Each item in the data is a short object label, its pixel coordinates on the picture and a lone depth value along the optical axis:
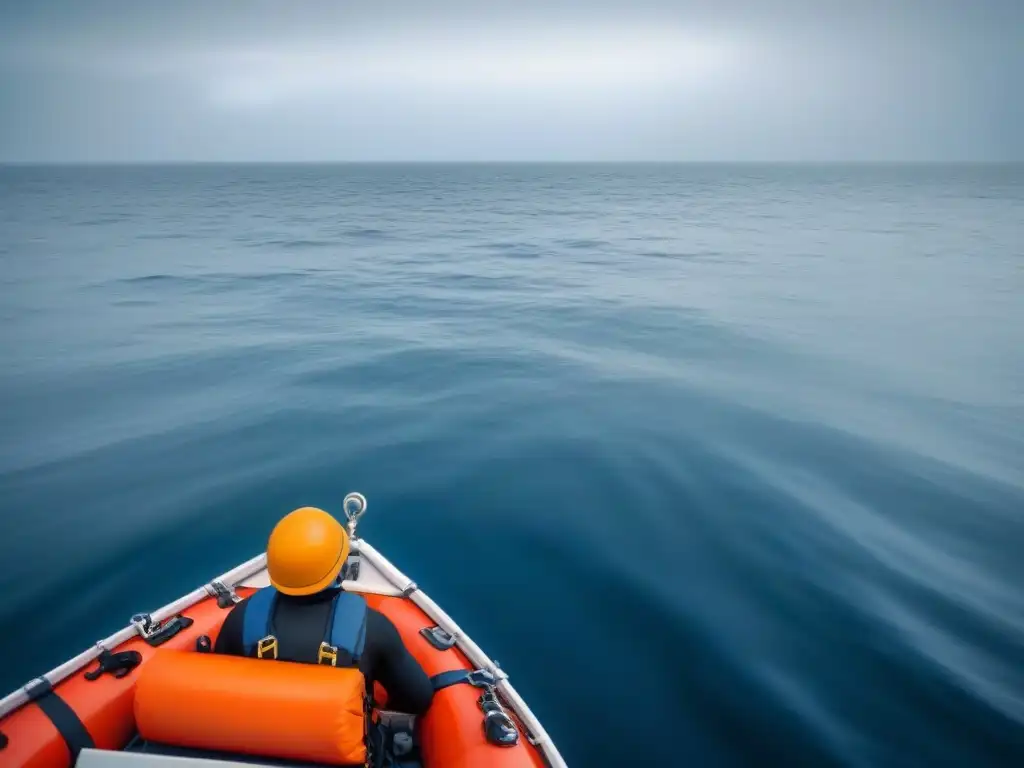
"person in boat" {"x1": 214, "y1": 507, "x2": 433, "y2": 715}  2.83
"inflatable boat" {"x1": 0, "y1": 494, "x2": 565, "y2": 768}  2.60
